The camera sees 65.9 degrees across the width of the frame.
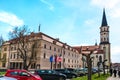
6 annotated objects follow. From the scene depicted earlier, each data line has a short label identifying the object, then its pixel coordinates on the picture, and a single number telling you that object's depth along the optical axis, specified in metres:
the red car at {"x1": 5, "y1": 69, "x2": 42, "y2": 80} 9.27
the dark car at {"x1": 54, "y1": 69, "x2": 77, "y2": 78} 16.17
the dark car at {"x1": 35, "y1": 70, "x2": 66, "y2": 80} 12.48
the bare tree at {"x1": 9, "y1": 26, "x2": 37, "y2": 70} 24.66
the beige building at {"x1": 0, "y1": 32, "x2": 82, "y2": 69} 28.26
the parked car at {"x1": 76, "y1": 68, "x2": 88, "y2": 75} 20.66
